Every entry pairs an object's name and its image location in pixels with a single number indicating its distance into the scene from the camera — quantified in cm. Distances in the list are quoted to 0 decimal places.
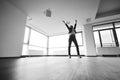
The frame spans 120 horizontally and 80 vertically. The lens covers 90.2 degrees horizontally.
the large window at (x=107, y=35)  391
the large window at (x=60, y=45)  572
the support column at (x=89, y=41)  404
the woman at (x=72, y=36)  246
